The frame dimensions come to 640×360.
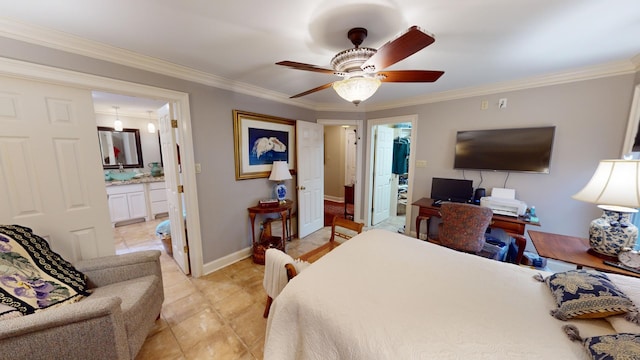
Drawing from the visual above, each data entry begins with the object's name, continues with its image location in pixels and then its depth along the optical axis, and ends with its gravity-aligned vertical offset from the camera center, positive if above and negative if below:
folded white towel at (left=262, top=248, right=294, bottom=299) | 1.51 -0.85
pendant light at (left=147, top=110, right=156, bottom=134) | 4.36 +0.59
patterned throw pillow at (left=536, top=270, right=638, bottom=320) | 0.89 -0.63
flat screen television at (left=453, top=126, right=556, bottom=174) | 2.36 +0.06
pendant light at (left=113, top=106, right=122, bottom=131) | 3.95 +0.57
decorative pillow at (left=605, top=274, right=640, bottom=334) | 0.83 -0.66
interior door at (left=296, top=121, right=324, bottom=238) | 3.36 -0.35
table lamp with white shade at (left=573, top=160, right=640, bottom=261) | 1.29 -0.30
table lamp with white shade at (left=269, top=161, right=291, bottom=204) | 2.91 -0.27
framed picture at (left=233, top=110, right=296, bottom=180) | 2.68 +0.18
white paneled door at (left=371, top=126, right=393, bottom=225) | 3.84 -0.35
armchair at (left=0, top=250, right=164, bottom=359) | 0.96 -0.88
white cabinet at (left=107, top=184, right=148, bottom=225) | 3.88 -0.87
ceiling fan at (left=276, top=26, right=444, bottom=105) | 1.34 +0.56
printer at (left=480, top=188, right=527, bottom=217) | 2.31 -0.55
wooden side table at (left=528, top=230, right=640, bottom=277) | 1.37 -0.71
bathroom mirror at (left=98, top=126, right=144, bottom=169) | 4.08 +0.16
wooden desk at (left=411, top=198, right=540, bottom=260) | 2.14 -0.76
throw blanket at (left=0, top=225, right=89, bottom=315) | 1.16 -0.72
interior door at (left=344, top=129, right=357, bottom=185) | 5.88 -0.03
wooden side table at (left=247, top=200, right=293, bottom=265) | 2.72 -1.12
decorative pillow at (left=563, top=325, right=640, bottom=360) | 0.67 -0.64
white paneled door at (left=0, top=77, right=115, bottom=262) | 1.51 -0.09
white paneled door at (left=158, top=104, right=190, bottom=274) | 2.32 -0.33
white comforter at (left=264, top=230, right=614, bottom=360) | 0.82 -0.72
